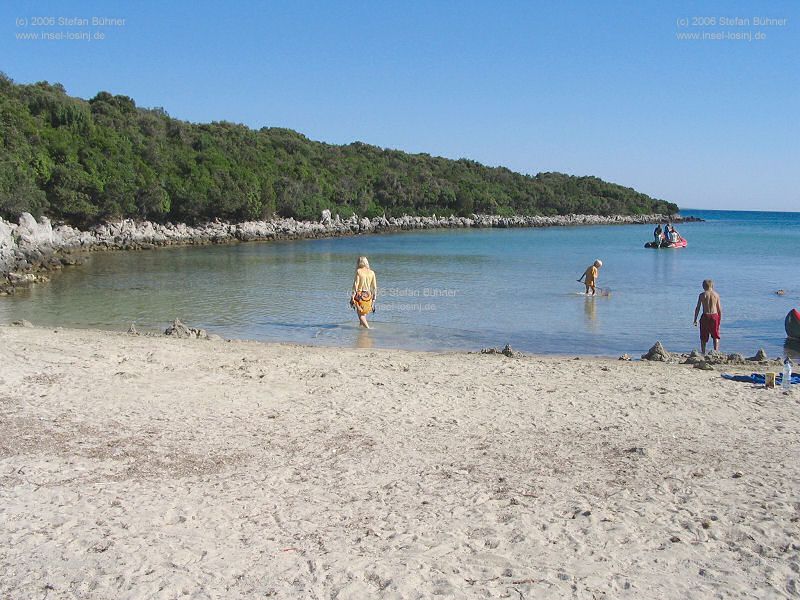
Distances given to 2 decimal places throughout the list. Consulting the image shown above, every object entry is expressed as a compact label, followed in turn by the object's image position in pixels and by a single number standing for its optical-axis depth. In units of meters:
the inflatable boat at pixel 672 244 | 50.97
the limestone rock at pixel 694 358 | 11.30
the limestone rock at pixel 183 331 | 13.59
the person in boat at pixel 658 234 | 51.31
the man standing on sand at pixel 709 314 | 12.59
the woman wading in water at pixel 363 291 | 14.80
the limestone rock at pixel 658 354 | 11.79
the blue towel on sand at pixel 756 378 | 9.50
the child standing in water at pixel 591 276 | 21.19
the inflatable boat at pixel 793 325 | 13.95
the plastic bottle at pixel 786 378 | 9.12
